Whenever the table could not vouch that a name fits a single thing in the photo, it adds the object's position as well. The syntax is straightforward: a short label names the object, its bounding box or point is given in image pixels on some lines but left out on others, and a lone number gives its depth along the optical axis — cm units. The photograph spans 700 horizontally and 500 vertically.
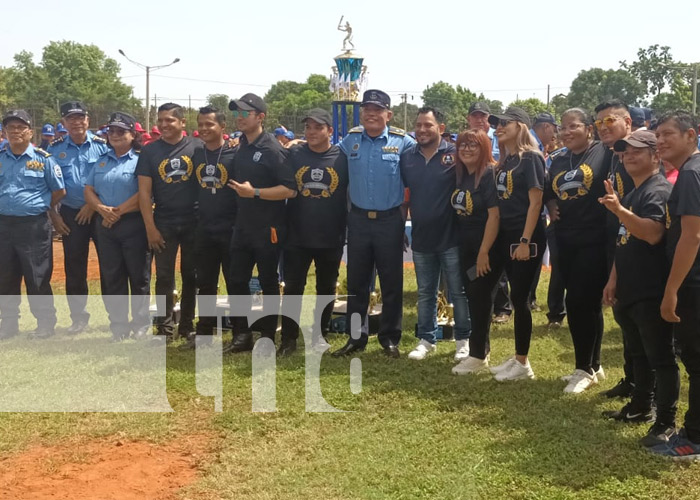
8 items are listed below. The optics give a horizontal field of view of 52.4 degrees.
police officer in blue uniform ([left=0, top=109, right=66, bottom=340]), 728
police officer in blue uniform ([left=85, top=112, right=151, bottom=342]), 725
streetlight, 4083
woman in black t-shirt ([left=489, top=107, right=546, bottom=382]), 569
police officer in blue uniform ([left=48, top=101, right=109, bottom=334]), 768
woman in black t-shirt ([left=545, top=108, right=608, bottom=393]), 540
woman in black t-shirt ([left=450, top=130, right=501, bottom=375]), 604
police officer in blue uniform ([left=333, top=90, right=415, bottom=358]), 657
